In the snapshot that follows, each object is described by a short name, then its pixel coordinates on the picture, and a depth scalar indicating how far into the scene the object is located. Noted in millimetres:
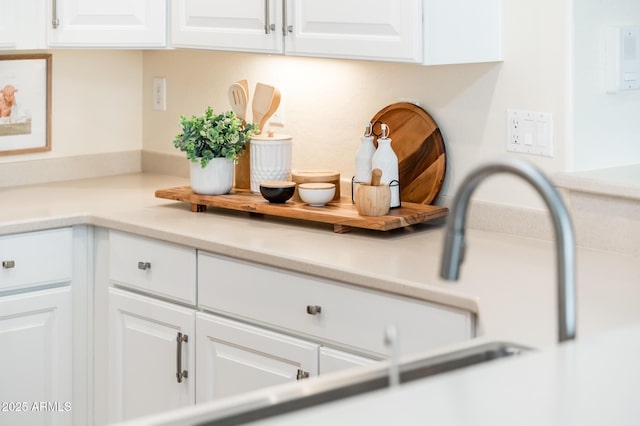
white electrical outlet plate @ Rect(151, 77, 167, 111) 3689
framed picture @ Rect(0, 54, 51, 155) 3402
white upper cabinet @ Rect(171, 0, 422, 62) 2521
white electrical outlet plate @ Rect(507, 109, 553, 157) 2604
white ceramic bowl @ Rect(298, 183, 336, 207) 2793
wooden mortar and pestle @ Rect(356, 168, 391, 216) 2643
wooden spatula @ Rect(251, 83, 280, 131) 3037
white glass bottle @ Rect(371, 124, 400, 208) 2732
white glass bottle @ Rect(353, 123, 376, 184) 2791
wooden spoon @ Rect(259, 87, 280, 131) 3033
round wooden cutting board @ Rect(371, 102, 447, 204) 2812
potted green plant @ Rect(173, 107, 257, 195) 2951
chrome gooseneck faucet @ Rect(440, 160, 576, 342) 1273
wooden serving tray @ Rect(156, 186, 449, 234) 2623
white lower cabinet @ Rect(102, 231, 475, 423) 2301
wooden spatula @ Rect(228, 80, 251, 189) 3088
